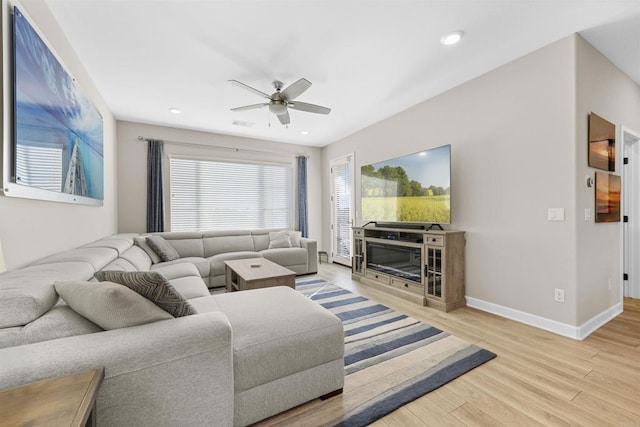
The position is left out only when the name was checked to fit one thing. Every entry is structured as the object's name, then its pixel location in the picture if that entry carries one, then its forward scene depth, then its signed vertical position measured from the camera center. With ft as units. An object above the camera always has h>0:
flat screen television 10.41 +0.98
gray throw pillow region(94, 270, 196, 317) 4.22 -1.23
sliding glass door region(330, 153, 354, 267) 17.66 +0.18
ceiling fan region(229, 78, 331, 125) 9.18 +4.00
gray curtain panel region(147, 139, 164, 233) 14.90 +1.31
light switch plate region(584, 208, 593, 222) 7.96 -0.19
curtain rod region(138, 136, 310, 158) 15.01 +4.14
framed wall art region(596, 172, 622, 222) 8.38 +0.37
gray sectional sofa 3.11 -2.08
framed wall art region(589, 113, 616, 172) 8.04 +2.06
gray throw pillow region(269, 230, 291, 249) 16.17 -1.76
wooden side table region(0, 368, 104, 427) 2.06 -1.61
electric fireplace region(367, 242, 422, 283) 11.01 -2.27
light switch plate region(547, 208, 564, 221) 7.90 -0.15
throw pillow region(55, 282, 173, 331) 3.63 -1.26
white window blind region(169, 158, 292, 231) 16.11 +1.09
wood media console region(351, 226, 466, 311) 9.89 -2.28
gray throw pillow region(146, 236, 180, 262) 12.17 -1.65
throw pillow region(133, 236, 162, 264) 11.93 -1.61
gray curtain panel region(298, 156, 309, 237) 19.33 +0.73
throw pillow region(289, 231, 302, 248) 16.56 -1.69
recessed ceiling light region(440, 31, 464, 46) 7.46 +4.92
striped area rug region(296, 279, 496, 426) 5.17 -3.71
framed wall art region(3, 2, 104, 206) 4.57 +1.94
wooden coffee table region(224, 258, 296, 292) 8.91 -2.21
